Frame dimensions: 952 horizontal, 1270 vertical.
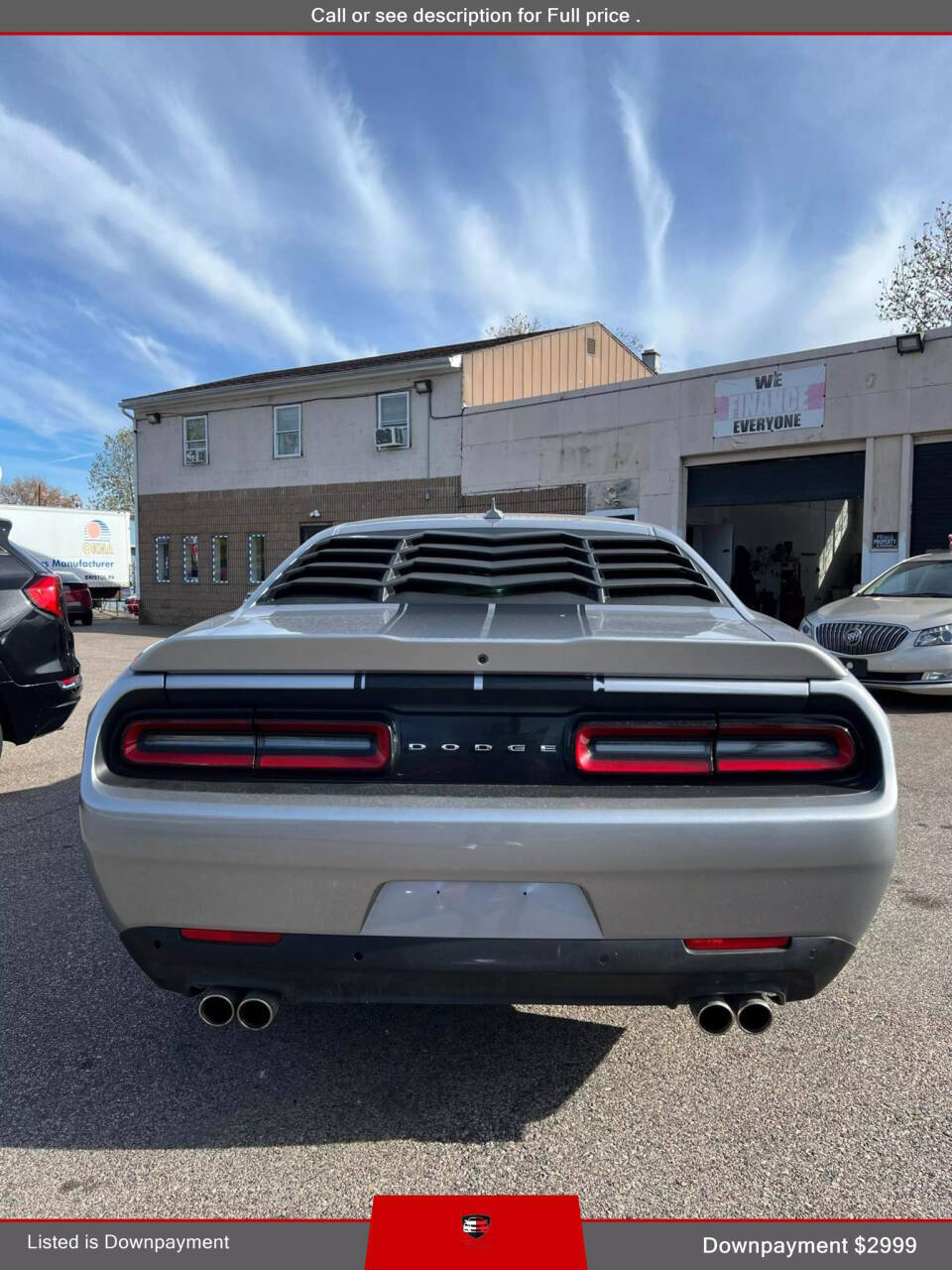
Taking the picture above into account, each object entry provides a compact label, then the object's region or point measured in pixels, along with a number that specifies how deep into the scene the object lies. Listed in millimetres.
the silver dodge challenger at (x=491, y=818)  1783
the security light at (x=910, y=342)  11945
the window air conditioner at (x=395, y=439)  18703
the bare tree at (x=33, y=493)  71688
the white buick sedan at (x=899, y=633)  8000
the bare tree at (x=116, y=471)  57969
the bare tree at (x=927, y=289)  24844
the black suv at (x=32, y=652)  5020
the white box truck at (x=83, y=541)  26109
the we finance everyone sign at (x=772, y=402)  13242
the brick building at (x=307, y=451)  18281
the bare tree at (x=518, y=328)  38156
